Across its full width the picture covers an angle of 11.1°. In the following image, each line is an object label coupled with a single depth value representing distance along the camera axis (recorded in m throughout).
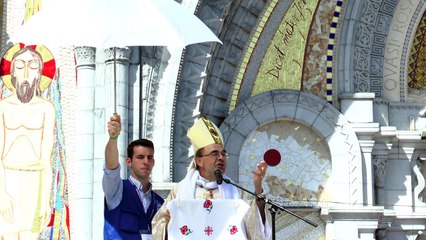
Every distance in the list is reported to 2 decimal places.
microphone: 13.71
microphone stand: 13.56
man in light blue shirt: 14.44
